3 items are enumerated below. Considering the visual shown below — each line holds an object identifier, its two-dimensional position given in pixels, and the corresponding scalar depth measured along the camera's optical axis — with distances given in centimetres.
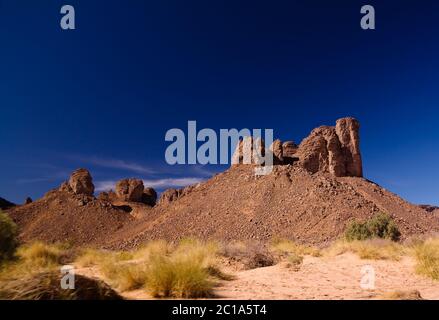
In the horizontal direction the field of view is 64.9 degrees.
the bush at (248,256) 1440
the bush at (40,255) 1493
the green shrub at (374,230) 2609
